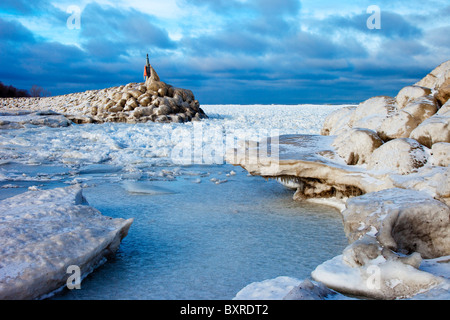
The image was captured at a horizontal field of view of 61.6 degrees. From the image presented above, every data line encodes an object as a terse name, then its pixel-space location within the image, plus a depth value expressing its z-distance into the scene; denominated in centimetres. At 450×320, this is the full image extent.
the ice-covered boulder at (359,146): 422
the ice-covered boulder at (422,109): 425
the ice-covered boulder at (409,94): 472
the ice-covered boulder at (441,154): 352
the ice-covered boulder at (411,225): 284
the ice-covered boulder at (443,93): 439
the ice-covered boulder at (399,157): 368
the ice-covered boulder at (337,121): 570
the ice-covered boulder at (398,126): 423
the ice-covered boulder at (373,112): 482
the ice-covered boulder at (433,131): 372
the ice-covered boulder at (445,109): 396
